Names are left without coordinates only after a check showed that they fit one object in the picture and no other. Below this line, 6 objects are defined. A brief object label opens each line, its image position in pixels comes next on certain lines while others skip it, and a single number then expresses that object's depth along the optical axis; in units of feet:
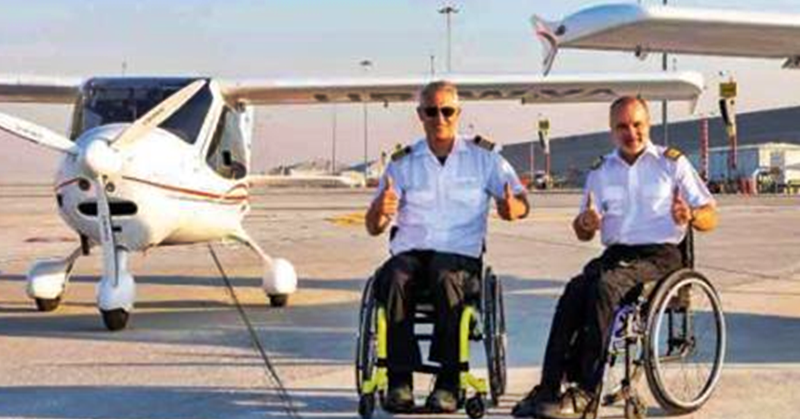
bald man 16.07
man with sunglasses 16.42
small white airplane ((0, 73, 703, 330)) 26.66
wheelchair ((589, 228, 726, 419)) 15.85
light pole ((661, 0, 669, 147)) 153.81
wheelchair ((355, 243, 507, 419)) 16.08
